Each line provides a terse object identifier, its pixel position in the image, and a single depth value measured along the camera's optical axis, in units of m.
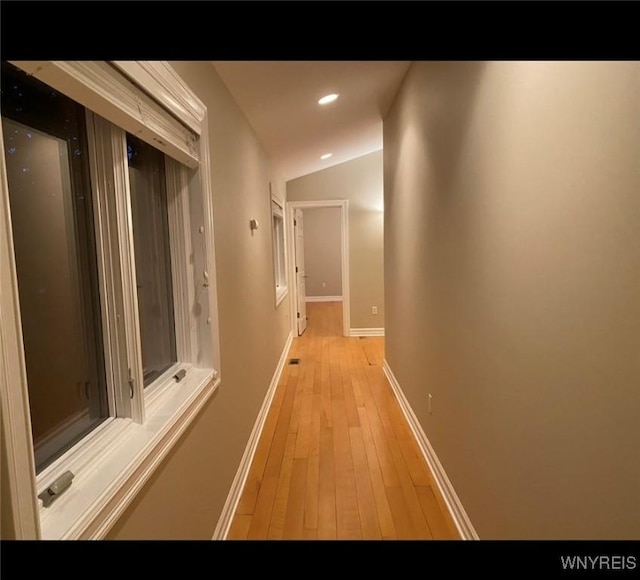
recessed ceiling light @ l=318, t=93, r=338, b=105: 2.54
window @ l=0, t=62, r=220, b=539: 0.70
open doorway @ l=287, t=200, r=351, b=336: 5.39
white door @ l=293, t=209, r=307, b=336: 5.59
